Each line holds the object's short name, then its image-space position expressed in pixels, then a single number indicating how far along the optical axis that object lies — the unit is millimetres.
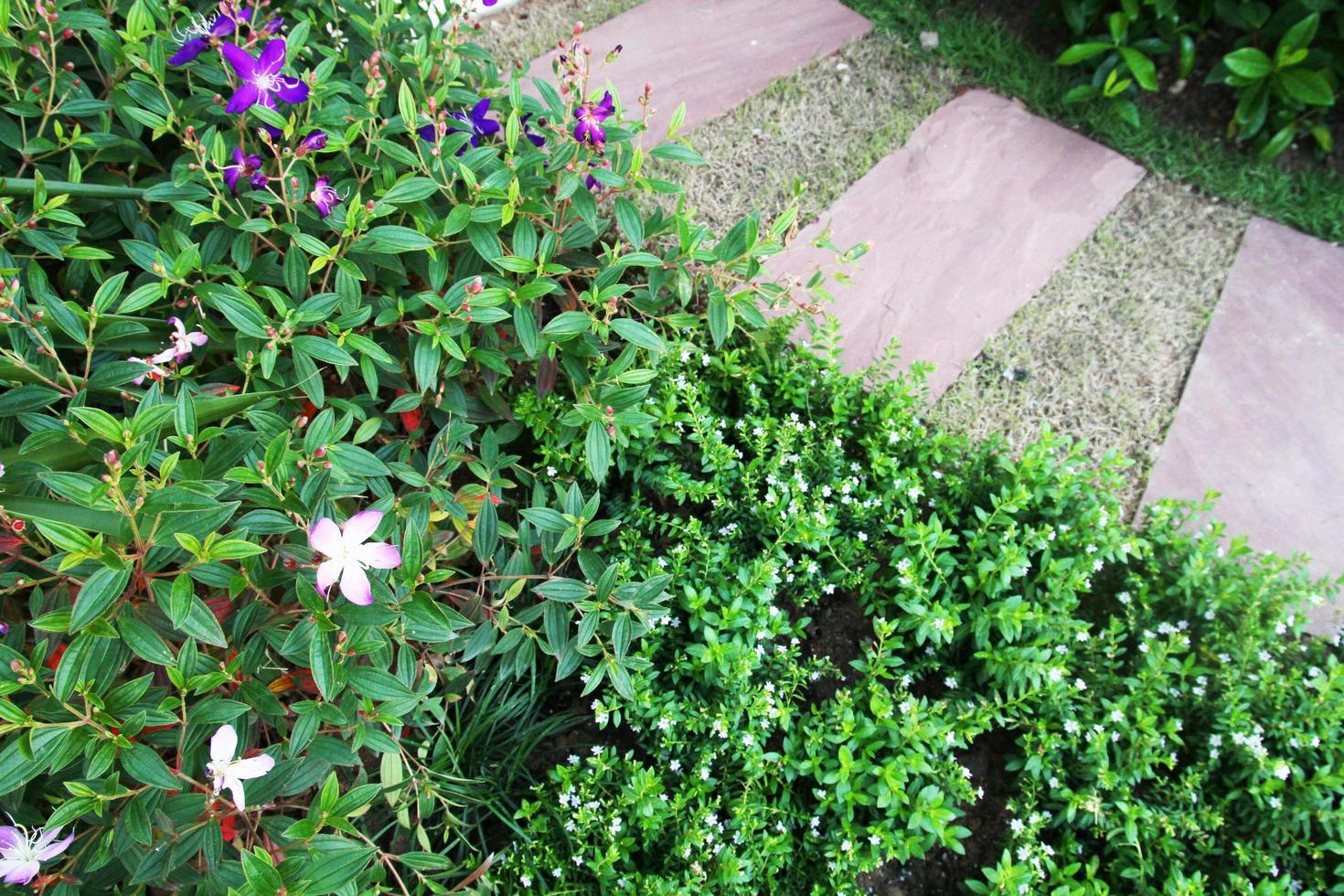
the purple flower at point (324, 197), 1512
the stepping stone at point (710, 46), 2570
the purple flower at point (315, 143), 1435
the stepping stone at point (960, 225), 2229
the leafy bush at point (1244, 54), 2389
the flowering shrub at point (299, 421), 1102
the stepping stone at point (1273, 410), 2049
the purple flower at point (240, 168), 1457
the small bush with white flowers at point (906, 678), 1498
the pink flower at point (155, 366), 1299
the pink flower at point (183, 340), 1337
